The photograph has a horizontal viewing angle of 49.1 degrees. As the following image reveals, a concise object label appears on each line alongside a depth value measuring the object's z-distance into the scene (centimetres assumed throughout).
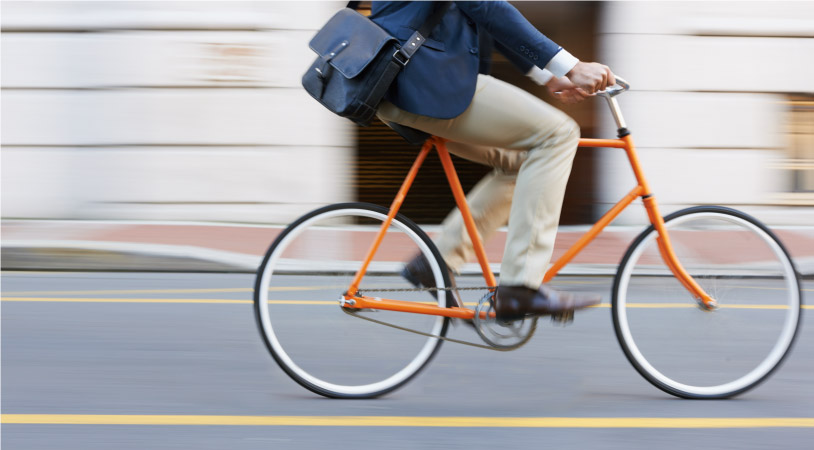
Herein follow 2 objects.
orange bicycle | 326
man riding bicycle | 298
